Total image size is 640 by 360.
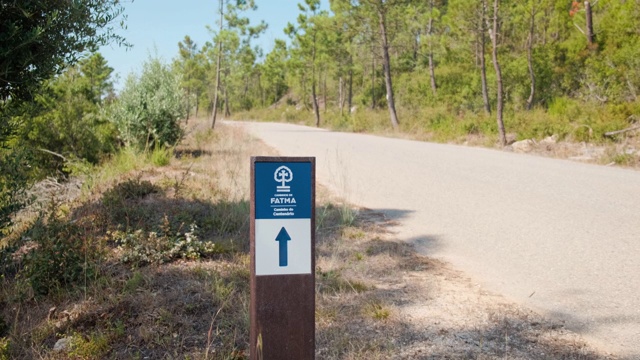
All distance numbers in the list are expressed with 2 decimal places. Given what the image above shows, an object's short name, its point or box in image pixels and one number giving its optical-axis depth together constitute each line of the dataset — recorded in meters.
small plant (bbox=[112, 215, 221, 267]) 5.01
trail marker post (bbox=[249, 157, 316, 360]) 2.65
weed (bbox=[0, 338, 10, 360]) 3.48
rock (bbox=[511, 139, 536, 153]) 14.94
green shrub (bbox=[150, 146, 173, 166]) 10.41
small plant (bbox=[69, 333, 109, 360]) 3.44
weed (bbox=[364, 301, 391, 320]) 3.92
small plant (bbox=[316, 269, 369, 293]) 4.47
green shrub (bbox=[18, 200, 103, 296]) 4.47
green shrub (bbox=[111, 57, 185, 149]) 11.67
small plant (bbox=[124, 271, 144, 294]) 4.35
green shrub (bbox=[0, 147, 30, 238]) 4.66
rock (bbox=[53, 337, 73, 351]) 3.57
